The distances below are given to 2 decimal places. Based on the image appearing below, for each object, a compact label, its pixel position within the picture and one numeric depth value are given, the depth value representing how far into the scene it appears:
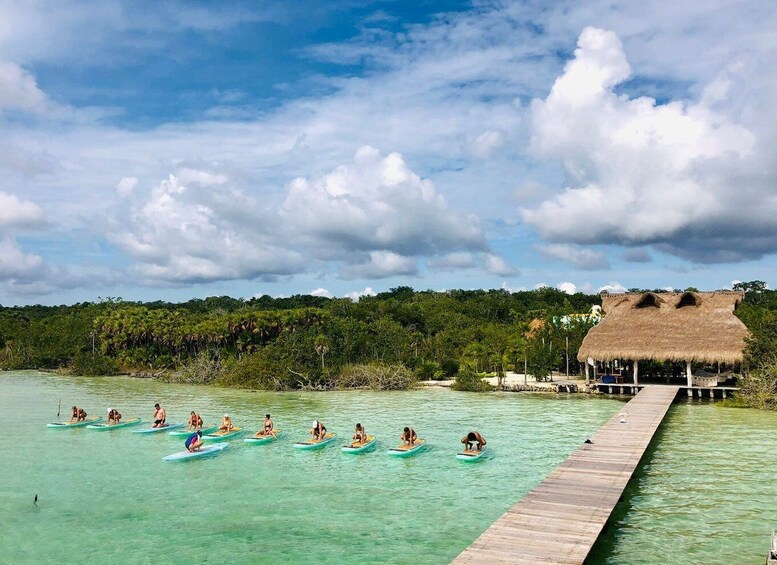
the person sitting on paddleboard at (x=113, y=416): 25.16
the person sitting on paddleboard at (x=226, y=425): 22.52
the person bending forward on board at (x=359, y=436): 20.03
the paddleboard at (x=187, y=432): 22.89
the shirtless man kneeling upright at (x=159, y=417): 24.22
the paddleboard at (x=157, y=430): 23.81
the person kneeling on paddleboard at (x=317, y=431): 20.91
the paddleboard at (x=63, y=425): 25.02
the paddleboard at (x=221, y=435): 21.77
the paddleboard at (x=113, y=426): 24.55
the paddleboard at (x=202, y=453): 19.06
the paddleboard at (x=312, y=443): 20.27
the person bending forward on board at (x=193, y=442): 19.36
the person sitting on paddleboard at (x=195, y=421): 22.70
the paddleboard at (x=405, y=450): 19.03
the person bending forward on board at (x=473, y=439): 18.67
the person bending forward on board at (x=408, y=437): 19.56
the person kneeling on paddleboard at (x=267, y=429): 21.69
